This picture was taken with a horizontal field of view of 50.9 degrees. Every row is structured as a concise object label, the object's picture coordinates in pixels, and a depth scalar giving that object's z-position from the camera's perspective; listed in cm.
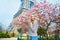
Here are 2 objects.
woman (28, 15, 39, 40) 133
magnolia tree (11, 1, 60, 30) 227
